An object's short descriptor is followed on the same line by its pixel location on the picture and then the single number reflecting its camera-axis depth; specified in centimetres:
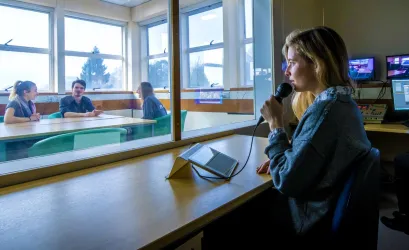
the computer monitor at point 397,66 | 271
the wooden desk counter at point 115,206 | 61
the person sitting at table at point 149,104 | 322
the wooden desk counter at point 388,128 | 231
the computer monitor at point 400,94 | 269
